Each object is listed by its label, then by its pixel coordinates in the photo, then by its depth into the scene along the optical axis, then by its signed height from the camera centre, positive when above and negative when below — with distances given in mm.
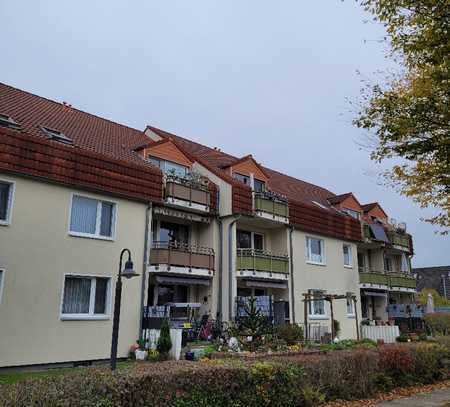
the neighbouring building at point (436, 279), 56906 +5653
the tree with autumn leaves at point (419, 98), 9320 +4909
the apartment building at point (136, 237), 15680 +3828
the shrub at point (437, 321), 32353 +297
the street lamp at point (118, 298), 11109 +626
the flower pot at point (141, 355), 17094 -1089
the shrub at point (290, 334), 19531 -378
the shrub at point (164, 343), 16500 -638
